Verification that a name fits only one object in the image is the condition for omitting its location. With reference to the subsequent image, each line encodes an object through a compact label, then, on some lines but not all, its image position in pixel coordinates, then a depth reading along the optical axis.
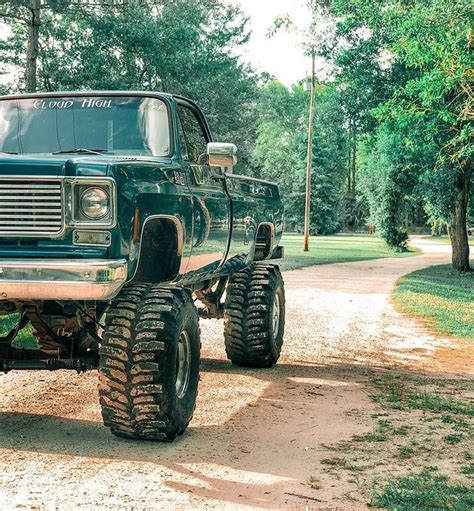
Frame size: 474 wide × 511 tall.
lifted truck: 5.74
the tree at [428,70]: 16.94
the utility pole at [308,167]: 43.63
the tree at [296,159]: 71.44
